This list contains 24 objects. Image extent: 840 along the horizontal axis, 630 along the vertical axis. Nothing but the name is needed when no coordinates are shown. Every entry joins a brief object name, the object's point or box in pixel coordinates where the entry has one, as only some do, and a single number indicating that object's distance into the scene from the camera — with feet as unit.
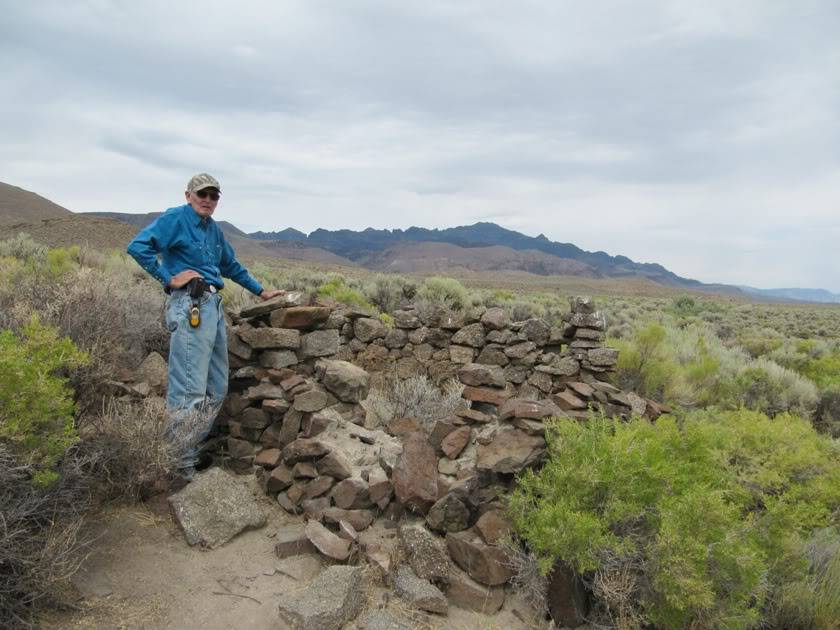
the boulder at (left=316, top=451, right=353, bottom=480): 15.06
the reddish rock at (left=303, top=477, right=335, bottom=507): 14.98
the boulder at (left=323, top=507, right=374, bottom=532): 13.93
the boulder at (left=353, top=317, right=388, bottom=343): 29.12
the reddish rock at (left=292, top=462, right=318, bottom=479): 15.49
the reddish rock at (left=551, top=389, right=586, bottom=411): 16.52
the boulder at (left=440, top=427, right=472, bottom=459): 15.74
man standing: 14.52
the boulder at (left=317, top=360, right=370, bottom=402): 18.02
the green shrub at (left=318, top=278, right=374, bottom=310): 43.27
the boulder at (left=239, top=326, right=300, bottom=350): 17.78
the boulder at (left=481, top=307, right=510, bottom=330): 27.50
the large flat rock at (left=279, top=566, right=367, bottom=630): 10.68
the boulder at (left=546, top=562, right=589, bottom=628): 11.74
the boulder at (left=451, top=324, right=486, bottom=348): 27.76
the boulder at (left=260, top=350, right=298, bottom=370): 17.97
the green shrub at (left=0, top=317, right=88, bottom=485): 10.46
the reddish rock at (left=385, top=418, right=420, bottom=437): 17.75
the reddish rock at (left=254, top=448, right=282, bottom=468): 16.31
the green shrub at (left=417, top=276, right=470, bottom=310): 52.94
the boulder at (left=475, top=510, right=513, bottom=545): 12.75
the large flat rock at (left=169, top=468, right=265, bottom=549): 13.42
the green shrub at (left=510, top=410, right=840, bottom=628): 10.80
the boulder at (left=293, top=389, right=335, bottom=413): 16.76
